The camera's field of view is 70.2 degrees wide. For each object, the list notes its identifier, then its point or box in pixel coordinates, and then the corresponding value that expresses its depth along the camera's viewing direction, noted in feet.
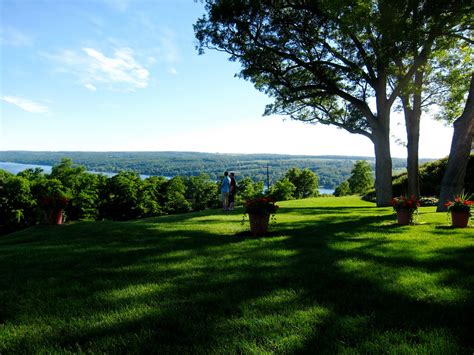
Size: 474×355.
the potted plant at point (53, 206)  41.37
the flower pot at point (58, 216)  41.91
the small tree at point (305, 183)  265.75
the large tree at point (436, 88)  60.87
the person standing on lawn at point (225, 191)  59.06
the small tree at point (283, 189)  198.16
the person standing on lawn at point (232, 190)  58.35
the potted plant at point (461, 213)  31.40
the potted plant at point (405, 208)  33.16
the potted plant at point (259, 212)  28.94
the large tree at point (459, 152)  44.96
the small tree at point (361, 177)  219.41
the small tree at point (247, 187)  229.04
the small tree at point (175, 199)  200.03
